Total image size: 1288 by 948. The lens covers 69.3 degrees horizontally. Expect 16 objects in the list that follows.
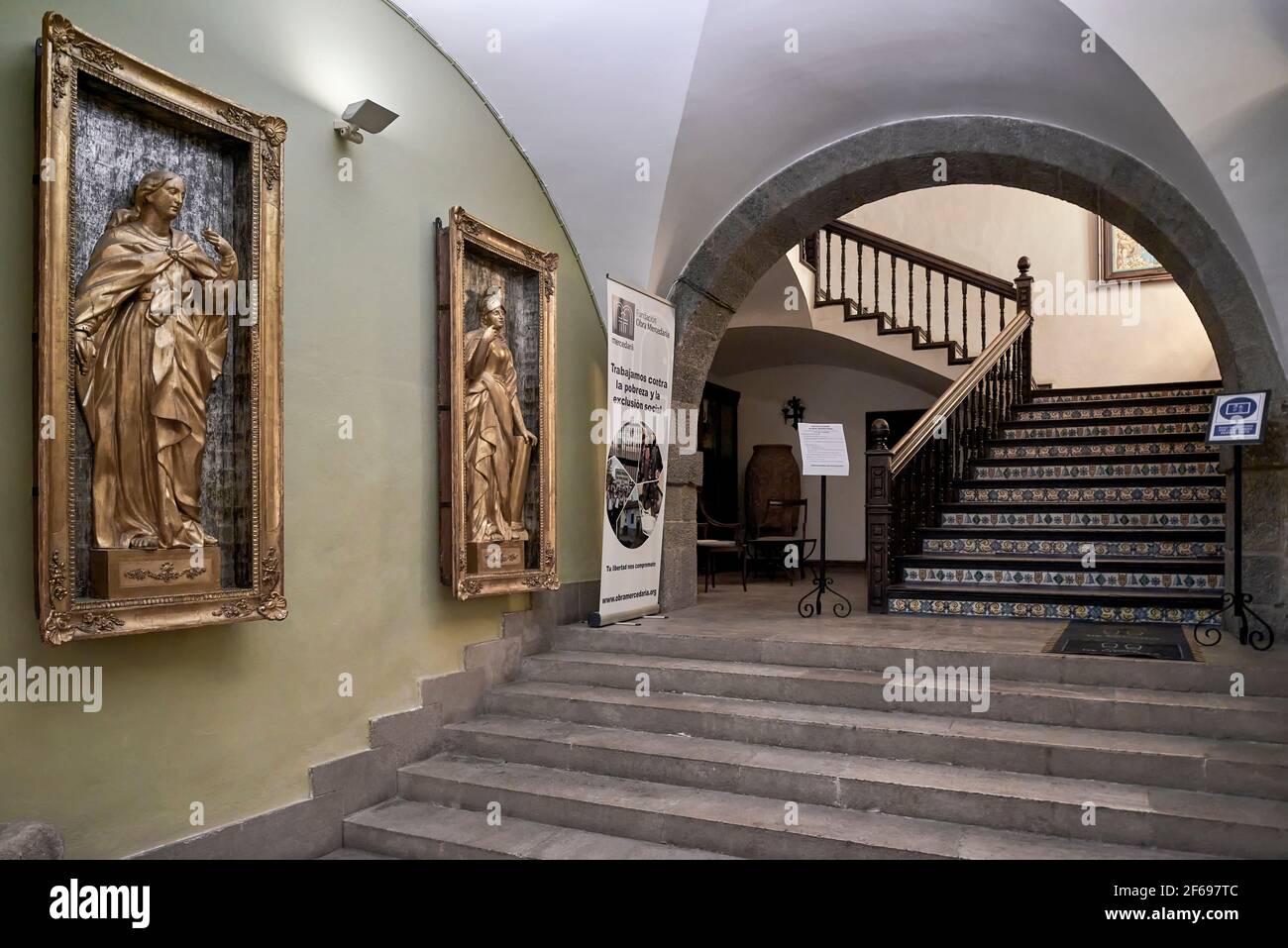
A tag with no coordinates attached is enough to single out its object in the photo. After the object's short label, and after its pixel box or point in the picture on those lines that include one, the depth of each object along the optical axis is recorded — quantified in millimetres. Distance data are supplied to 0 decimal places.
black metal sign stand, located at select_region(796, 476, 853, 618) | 5992
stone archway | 4773
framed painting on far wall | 9836
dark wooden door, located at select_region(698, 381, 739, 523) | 10484
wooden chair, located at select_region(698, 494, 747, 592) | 7422
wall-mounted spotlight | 3857
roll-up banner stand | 5406
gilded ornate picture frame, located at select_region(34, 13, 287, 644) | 2762
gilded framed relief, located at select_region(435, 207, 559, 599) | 4484
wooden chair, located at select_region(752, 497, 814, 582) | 8121
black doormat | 4348
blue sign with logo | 4395
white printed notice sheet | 5793
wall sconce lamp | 11000
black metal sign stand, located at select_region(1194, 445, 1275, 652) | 4516
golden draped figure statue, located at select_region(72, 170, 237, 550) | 2906
